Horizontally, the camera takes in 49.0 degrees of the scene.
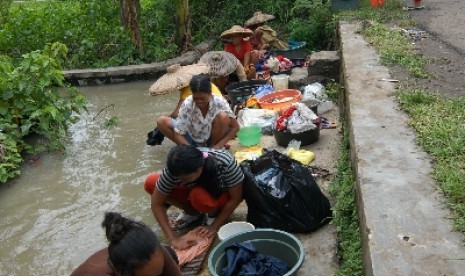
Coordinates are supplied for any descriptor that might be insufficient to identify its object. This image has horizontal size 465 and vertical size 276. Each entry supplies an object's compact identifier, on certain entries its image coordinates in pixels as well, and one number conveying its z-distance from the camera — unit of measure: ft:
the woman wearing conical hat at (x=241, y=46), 24.22
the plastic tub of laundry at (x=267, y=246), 10.57
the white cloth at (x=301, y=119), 16.49
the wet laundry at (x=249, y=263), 10.25
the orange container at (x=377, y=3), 28.52
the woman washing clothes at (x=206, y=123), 15.58
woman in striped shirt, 11.15
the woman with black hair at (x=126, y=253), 6.91
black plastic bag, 11.85
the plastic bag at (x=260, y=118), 18.65
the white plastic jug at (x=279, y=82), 21.95
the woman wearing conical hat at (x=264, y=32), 28.42
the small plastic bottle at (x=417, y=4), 28.60
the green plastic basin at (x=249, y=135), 17.52
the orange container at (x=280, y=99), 19.38
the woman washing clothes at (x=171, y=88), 17.32
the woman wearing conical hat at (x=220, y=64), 21.53
